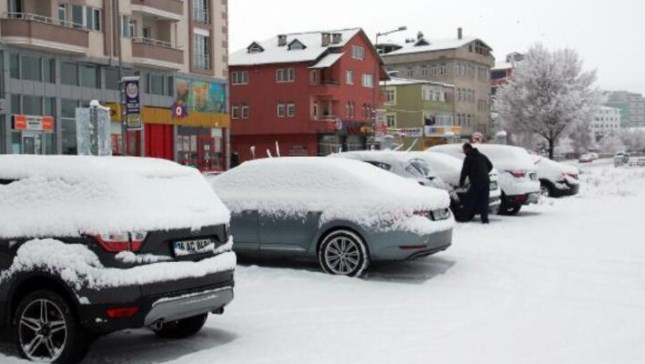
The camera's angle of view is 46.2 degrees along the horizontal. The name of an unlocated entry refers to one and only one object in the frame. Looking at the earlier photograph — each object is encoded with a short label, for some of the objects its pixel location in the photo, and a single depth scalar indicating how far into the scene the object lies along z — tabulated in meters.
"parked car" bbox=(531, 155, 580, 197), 22.33
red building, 64.56
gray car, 9.35
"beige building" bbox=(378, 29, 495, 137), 90.19
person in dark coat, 15.14
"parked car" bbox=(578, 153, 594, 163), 86.03
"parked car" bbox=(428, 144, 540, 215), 17.64
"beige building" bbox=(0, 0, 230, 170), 31.50
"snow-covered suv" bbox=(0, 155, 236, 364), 5.71
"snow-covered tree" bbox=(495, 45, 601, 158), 64.19
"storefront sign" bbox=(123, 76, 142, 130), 20.88
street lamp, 68.69
